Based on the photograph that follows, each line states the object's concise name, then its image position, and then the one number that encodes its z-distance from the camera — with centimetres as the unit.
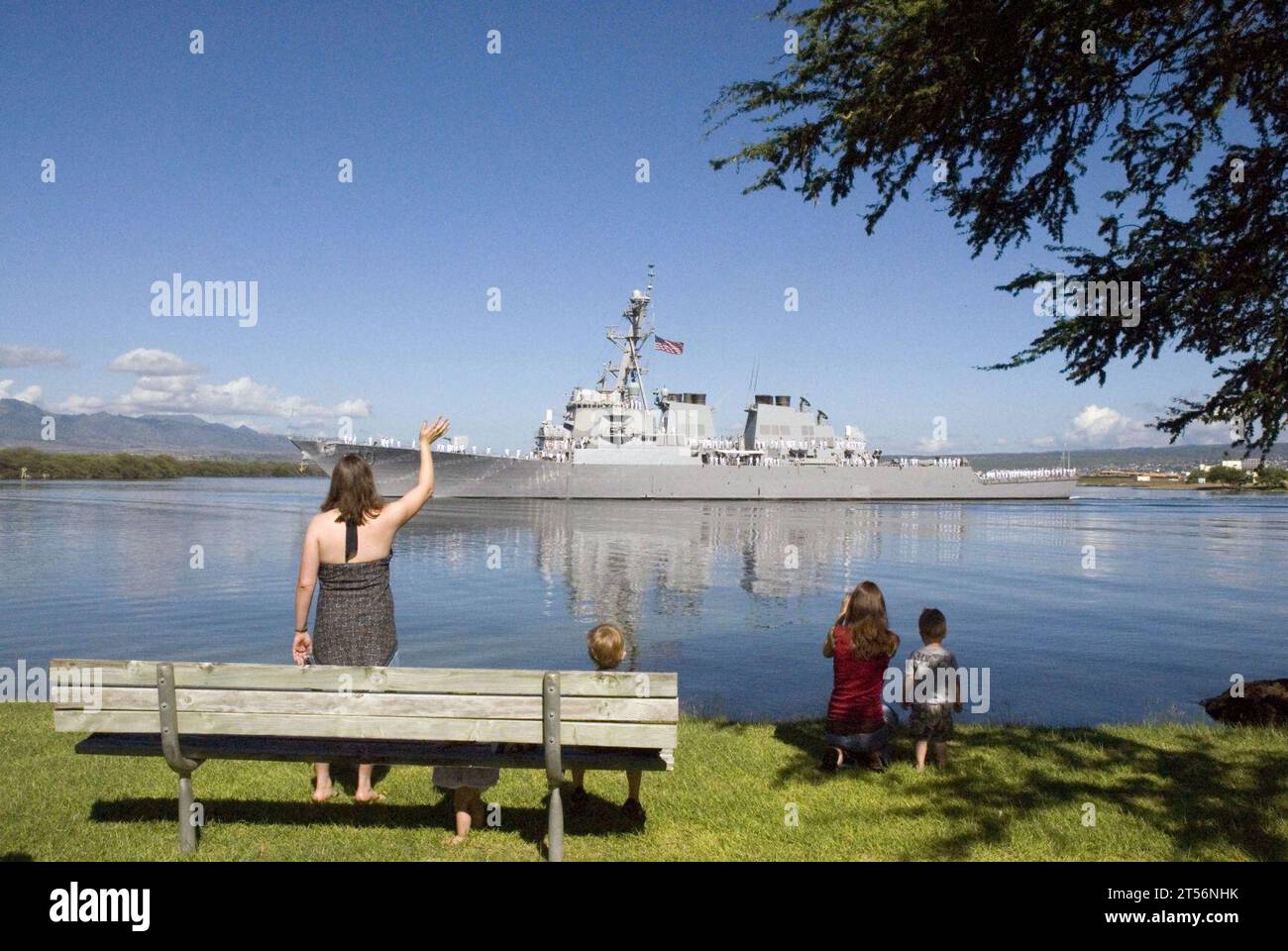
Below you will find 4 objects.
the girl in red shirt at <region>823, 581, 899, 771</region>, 535
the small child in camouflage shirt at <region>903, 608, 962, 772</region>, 553
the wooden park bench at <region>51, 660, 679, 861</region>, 376
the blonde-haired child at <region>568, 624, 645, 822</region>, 463
